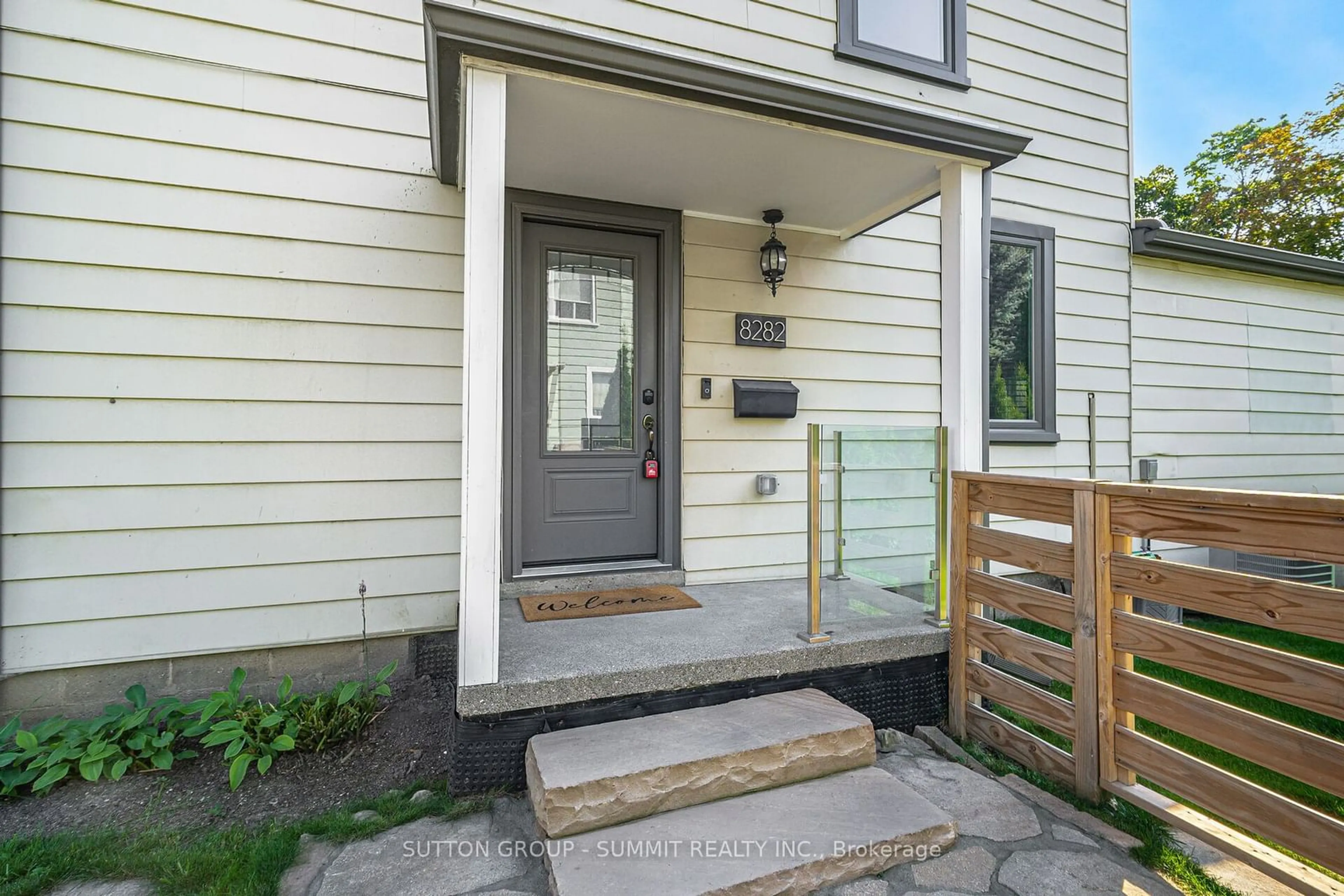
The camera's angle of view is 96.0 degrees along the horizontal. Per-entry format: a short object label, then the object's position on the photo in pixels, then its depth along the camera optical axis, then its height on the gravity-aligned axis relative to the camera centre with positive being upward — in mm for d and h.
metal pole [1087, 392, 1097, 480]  4383 +169
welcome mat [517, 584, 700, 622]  2836 -737
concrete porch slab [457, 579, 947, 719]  2068 -754
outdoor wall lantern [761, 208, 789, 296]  3477 +1152
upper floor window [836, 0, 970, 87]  3256 +2381
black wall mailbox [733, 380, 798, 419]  3496 +333
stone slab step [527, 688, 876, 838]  1716 -933
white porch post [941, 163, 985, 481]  2723 +607
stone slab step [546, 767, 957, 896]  1524 -1062
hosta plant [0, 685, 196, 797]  2139 -1100
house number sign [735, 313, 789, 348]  3553 +745
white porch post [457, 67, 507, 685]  1996 +251
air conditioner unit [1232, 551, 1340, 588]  4355 -803
